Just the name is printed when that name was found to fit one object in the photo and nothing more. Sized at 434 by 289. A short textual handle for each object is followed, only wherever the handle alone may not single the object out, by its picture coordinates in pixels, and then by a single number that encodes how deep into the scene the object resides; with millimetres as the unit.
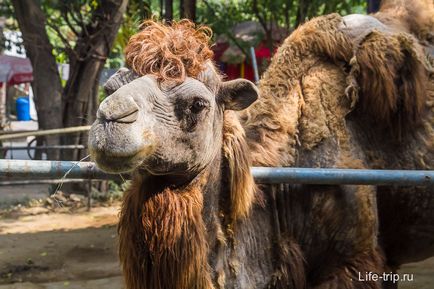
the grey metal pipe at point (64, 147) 9767
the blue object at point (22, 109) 28031
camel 2861
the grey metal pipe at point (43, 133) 5945
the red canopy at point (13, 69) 19250
